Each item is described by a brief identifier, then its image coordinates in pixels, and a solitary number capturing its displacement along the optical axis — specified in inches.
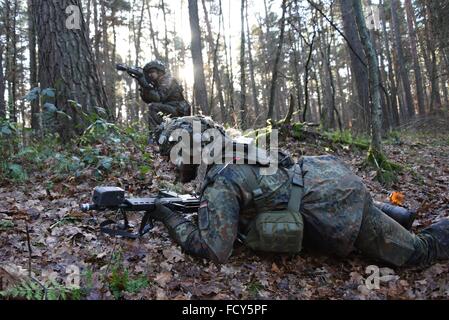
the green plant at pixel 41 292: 110.3
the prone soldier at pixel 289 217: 141.3
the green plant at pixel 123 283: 125.5
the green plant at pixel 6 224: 155.5
